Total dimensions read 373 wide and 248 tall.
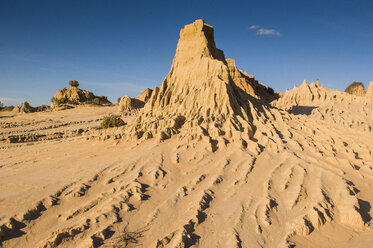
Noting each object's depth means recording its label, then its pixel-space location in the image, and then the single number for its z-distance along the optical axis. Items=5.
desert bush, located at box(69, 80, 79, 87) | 55.64
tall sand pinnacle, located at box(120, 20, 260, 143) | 10.39
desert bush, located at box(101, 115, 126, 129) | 16.55
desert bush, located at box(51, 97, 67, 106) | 47.78
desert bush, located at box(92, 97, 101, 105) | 50.28
